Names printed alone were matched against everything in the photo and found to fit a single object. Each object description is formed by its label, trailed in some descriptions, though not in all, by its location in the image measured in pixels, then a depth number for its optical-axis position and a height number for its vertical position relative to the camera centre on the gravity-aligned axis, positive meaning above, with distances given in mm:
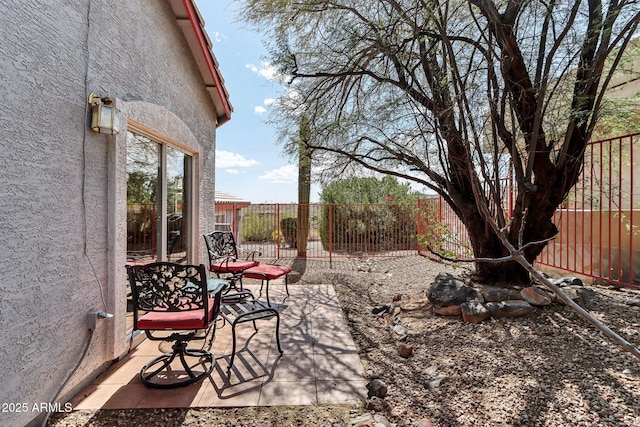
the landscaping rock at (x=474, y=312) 3781 -1252
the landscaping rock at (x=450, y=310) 4059 -1319
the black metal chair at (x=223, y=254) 4922 -786
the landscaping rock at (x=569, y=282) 4452 -1012
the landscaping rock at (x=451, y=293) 4094 -1110
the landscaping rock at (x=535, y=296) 3857 -1068
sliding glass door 3396 +116
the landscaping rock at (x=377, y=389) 2584 -1538
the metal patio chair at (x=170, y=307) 2604 -884
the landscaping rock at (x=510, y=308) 3764 -1196
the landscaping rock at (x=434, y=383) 2645 -1516
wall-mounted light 2578 +831
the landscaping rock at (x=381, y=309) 4749 -1550
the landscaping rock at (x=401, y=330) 3817 -1531
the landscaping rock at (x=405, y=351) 3244 -1502
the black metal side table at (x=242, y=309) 3039 -1138
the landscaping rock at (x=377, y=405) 2369 -1540
